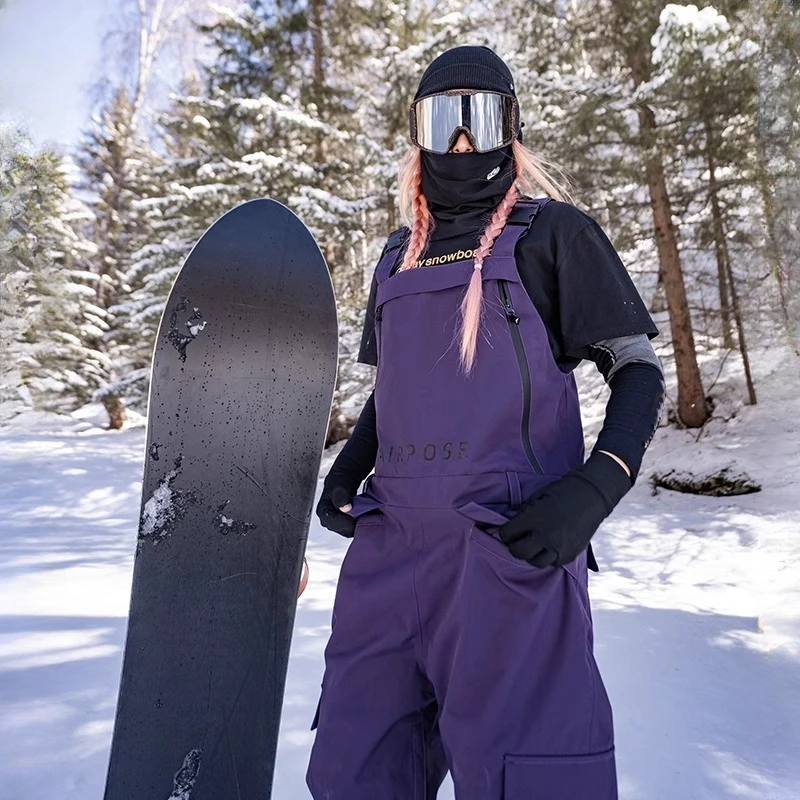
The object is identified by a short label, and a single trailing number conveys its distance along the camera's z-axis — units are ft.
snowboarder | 3.18
